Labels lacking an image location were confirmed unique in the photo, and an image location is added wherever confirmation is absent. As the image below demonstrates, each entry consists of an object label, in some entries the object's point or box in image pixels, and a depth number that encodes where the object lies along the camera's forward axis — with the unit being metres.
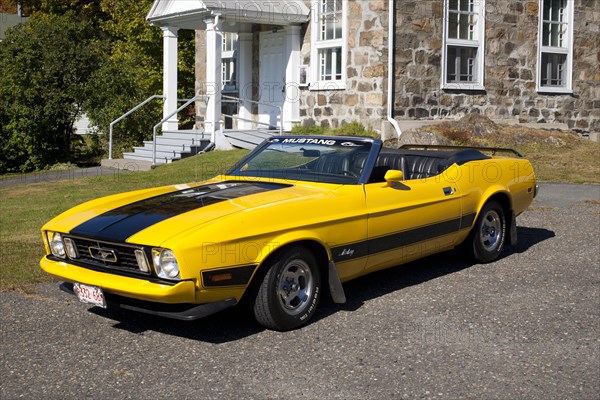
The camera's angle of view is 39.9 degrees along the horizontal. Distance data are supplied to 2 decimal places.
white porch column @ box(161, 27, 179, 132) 20.78
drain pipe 17.50
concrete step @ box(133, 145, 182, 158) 19.11
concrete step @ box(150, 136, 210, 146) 19.36
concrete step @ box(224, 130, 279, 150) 18.91
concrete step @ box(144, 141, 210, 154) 19.17
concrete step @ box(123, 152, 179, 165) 19.02
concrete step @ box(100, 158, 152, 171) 18.73
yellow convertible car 5.50
